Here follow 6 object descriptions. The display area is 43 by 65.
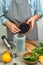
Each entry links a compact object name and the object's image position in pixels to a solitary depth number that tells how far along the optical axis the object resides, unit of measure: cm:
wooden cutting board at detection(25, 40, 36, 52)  141
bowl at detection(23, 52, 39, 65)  117
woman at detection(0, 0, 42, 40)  165
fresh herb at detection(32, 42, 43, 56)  131
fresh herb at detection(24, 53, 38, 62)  118
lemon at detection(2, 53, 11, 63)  122
